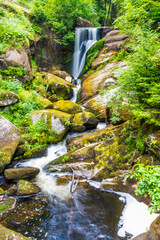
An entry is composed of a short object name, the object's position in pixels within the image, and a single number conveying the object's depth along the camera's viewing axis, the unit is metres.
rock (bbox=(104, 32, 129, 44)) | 14.78
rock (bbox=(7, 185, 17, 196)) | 4.63
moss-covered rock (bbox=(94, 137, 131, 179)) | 5.31
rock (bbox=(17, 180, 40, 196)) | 4.62
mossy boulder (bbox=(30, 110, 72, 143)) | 7.80
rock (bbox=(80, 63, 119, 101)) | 12.10
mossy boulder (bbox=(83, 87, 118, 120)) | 10.19
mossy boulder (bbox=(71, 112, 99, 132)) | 8.41
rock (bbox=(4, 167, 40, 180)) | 5.27
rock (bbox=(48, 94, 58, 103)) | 11.38
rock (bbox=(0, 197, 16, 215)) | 4.05
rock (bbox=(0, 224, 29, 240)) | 2.31
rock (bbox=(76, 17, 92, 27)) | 17.83
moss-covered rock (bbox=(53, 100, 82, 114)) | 9.51
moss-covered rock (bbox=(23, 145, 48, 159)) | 6.71
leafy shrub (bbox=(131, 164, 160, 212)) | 2.01
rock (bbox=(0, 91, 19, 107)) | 7.57
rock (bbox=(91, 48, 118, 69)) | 14.25
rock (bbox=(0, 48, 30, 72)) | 9.60
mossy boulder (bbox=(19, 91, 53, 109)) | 8.90
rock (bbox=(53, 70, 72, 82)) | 14.79
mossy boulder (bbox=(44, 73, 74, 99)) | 11.90
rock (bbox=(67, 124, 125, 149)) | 6.65
